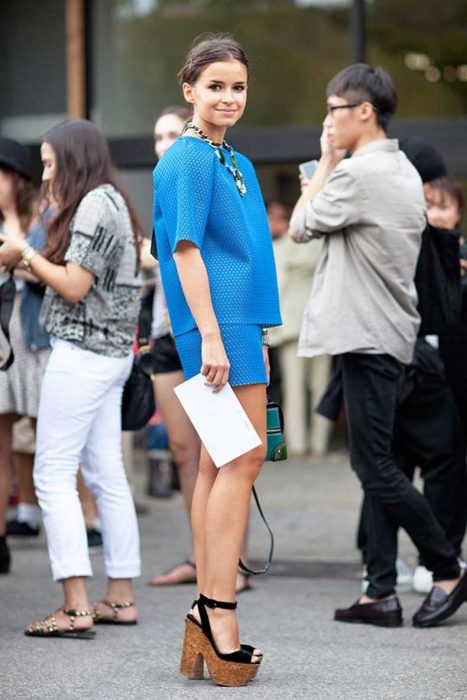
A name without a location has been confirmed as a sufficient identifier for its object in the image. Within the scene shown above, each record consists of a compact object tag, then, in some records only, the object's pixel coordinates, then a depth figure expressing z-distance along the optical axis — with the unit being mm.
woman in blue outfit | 8500
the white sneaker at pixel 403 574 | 12242
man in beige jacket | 10437
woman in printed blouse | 10320
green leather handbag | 8891
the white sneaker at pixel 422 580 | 11953
